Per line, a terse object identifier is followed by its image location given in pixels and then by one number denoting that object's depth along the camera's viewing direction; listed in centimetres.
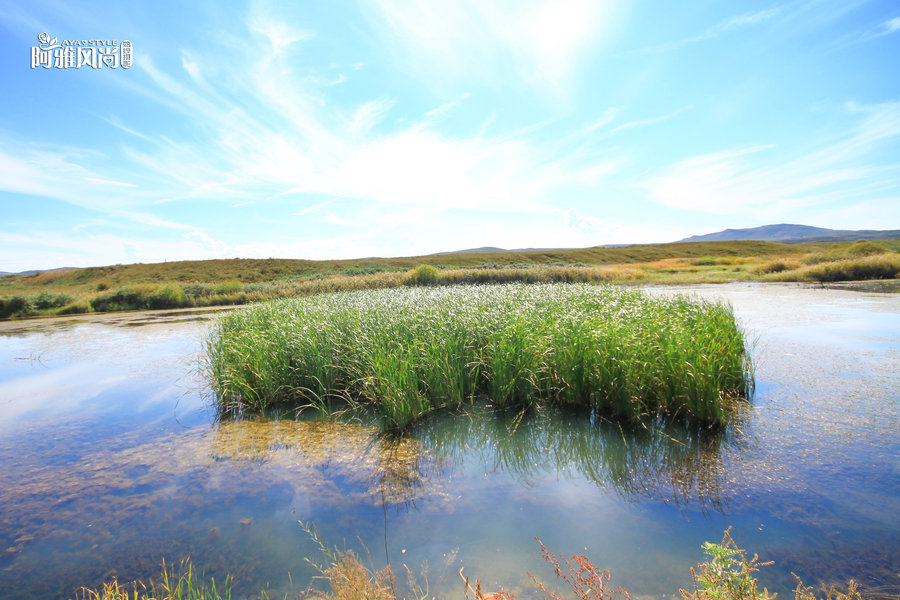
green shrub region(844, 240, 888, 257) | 3659
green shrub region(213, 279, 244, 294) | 3485
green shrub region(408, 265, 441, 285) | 2969
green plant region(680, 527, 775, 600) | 216
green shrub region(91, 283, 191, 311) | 3023
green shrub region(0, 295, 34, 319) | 2738
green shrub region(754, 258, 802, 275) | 3416
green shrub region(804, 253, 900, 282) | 2784
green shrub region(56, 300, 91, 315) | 2884
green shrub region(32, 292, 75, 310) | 2868
